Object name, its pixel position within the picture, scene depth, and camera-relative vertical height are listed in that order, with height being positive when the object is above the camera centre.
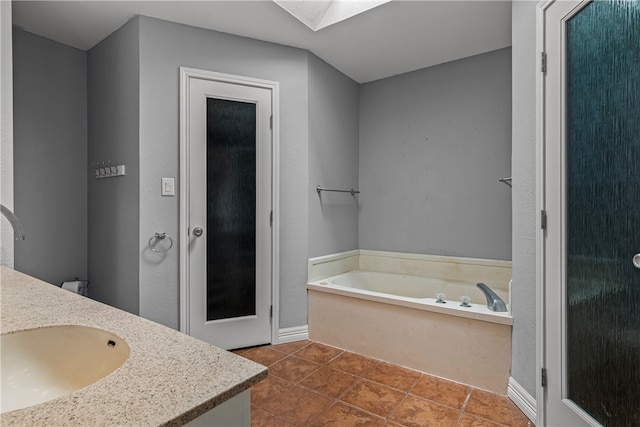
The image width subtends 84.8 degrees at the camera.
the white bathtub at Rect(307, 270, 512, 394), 2.07 -0.78
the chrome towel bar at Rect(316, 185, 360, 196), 3.04 +0.21
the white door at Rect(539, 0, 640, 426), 1.21 +0.00
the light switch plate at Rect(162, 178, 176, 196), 2.45 +0.18
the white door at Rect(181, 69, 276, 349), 2.54 +0.04
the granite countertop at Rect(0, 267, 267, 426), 0.47 -0.27
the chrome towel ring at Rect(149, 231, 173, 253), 2.42 -0.17
